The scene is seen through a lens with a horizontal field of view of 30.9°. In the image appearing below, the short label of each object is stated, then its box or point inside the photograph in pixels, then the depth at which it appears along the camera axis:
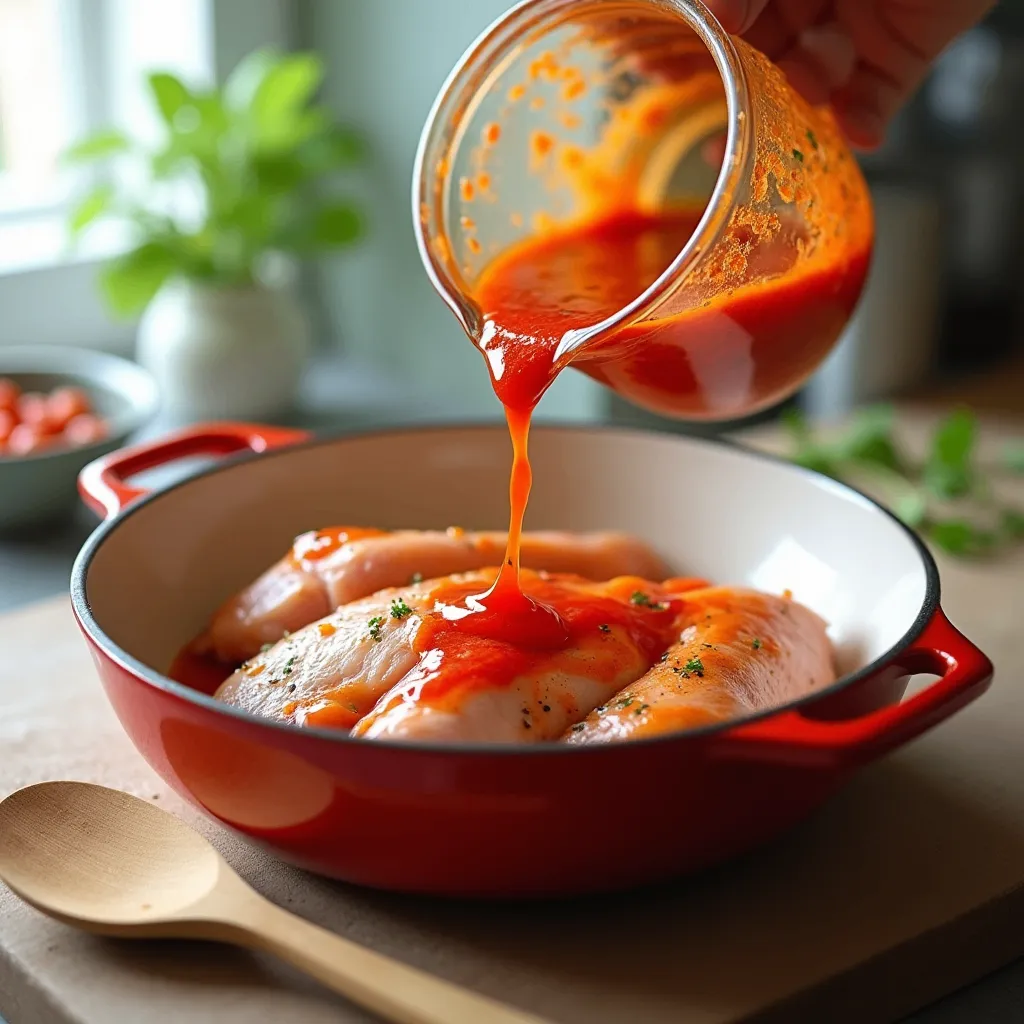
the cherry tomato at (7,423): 0.90
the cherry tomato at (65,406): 0.91
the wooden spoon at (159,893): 0.50
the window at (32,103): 1.10
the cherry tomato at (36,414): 0.90
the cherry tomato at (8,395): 0.92
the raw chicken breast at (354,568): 0.67
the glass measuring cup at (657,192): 0.59
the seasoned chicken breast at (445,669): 0.57
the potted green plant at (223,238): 1.00
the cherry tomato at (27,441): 0.89
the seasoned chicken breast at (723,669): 0.57
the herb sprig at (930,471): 0.84
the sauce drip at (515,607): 0.60
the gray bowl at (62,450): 0.85
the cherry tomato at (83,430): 0.89
